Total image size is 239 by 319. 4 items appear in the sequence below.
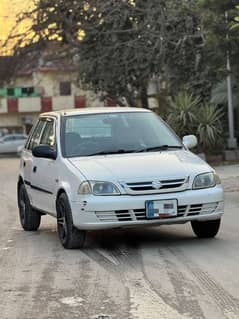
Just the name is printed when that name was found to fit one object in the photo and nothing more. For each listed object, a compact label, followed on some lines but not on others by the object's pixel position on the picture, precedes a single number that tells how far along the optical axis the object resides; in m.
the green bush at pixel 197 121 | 22.12
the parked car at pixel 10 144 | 44.34
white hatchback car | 8.18
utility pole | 22.77
